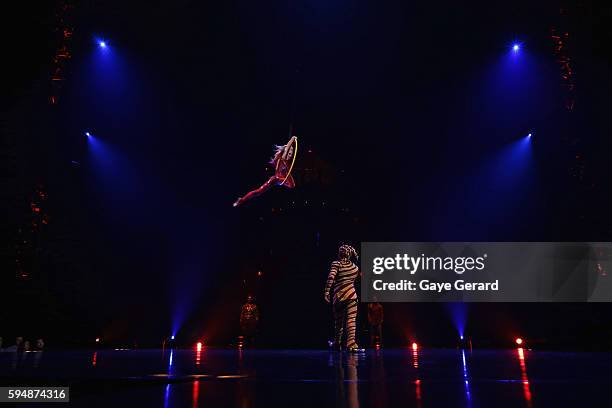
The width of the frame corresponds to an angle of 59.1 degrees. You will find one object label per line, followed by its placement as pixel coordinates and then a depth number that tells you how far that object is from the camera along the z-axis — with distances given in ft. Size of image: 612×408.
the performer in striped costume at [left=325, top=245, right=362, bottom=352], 34.32
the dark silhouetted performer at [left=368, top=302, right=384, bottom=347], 41.52
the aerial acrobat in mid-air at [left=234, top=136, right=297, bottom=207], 41.39
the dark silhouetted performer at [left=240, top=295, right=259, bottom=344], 41.47
